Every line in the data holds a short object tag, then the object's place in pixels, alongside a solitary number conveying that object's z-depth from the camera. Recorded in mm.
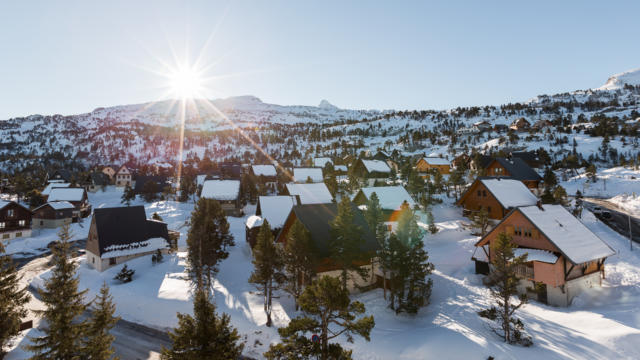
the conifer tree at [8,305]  18281
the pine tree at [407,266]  24094
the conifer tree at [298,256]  24375
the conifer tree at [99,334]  14945
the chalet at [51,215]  62438
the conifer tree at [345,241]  25828
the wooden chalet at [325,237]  28672
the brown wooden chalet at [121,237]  36406
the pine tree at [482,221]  37000
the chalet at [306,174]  87000
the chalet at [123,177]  109062
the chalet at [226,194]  62250
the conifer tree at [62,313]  14453
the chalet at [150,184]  81875
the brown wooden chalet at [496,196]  43719
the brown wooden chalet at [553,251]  24469
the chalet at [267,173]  93500
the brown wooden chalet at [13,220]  54688
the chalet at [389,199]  46344
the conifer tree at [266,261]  23469
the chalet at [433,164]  96894
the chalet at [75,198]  69156
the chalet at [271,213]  39719
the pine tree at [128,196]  78312
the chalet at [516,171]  63312
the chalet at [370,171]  84900
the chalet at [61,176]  107750
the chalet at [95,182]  102938
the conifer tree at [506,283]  18641
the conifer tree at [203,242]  28031
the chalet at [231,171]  100438
